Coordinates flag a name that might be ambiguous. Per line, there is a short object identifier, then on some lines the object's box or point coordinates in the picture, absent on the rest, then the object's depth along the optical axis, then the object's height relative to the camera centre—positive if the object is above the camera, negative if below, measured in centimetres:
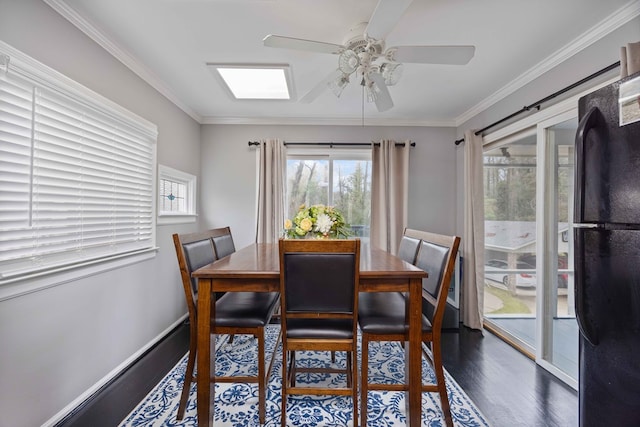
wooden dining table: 144 -42
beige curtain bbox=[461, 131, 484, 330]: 291 -18
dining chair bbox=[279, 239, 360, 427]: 134 -43
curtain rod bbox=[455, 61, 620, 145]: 168 +91
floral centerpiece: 195 -7
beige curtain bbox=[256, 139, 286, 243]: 343 +29
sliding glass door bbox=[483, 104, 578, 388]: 220 -21
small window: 273 +20
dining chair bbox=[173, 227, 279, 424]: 155 -61
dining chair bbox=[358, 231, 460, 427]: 148 -59
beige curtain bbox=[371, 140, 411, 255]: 345 +29
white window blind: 134 +21
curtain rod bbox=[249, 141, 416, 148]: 351 +92
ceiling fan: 135 +93
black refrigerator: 92 -13
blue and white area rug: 162 -122
